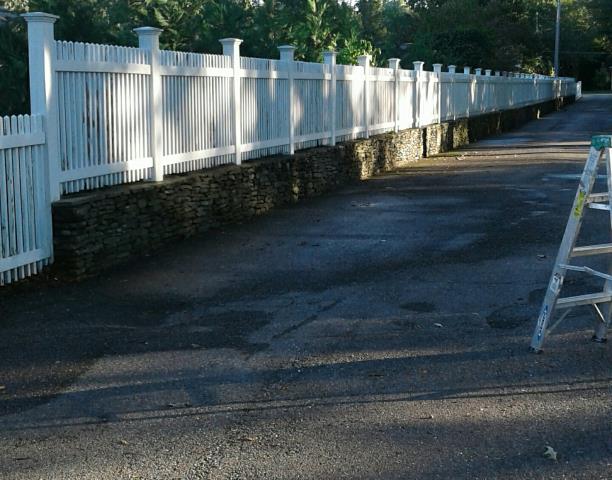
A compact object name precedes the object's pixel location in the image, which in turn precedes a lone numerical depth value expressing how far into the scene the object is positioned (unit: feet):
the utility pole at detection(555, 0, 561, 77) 235.20
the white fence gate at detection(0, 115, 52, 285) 26.96
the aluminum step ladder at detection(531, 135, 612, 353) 21.42
